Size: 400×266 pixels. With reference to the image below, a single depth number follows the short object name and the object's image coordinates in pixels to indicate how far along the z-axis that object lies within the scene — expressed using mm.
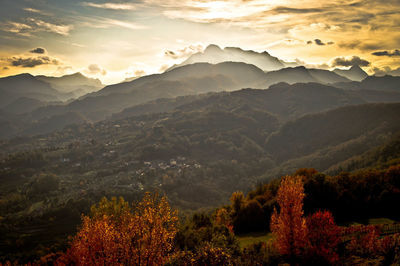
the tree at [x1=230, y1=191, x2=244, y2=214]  92950
